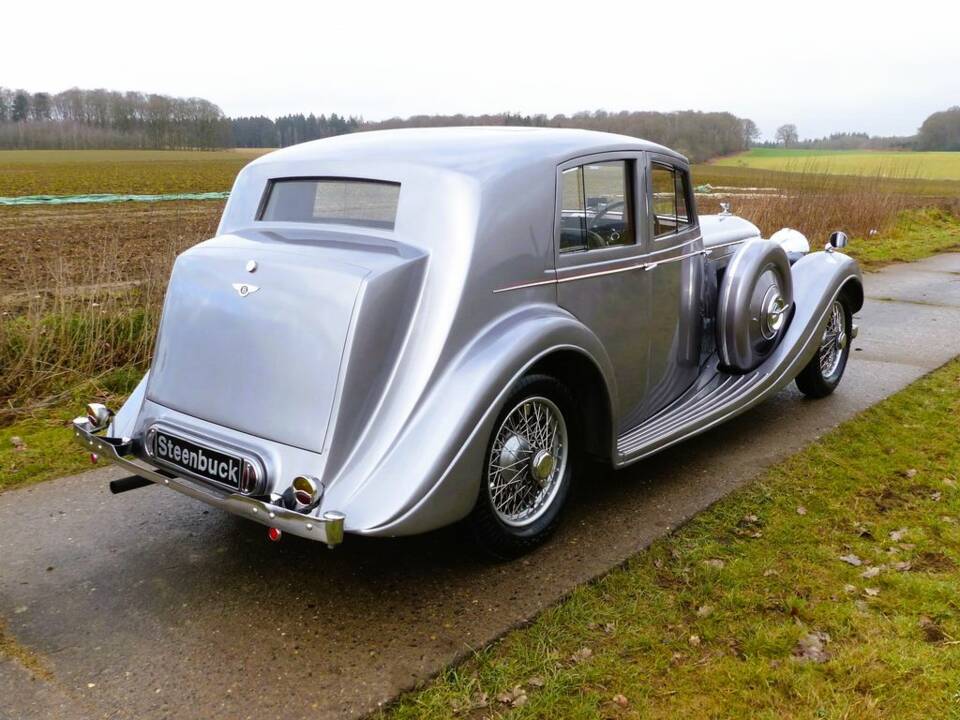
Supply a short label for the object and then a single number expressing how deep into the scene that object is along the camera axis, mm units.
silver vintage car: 2869
